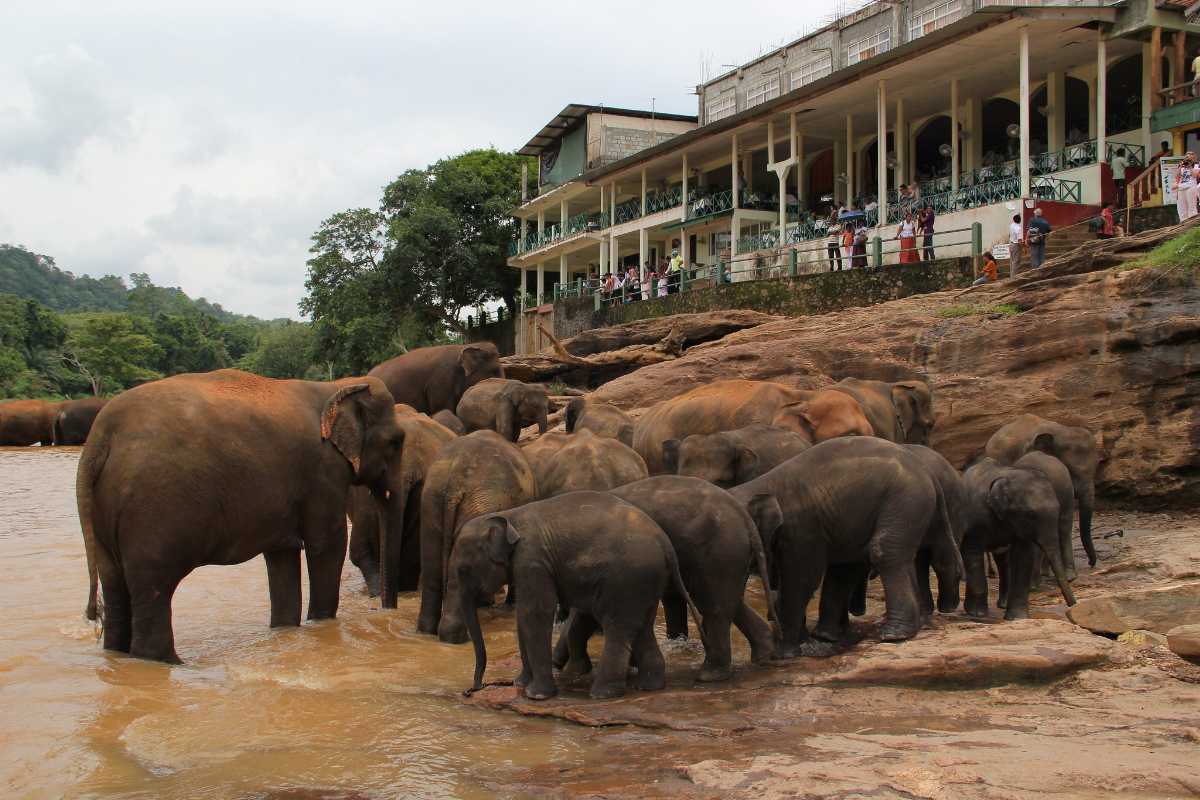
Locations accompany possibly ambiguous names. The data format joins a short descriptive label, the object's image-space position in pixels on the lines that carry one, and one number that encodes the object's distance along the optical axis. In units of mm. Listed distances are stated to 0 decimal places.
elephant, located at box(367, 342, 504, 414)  17016
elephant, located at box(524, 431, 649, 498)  9445
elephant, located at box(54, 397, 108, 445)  40906
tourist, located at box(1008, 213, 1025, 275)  18984
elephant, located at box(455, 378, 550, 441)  14109
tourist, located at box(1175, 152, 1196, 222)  17281
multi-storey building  24109
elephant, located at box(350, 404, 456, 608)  10023
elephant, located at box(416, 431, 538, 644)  8891
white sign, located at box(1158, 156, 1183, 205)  19859
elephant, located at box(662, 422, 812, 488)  9195
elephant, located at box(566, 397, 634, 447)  12781
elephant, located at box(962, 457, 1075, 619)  8344
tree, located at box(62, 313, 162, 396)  64250
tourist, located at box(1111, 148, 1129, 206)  23812
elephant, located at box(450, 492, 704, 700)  6730
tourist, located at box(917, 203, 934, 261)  23922
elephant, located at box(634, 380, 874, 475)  10602
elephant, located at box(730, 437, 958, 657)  7508
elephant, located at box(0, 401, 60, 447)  42781
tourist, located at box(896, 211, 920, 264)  24078
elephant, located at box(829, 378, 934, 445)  11930
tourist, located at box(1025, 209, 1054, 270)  18469
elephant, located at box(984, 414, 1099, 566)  10891
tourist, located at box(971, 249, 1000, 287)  19125
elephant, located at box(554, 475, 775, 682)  7039
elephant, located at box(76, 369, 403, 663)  7738
